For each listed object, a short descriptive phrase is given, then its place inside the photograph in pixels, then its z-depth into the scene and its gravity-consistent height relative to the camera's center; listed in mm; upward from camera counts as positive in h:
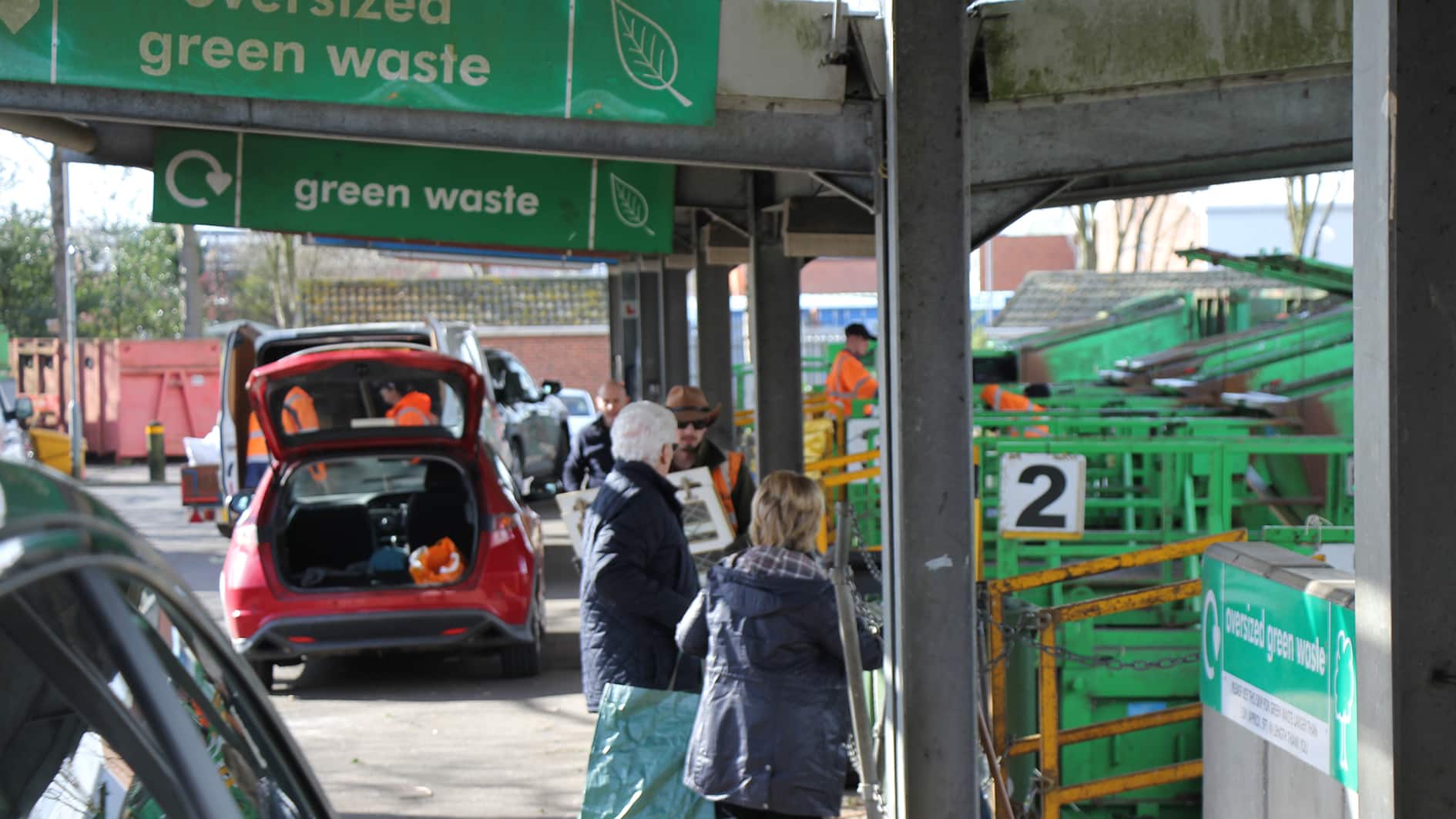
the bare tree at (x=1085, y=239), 51156 +4940
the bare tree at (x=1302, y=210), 41531 +4704
